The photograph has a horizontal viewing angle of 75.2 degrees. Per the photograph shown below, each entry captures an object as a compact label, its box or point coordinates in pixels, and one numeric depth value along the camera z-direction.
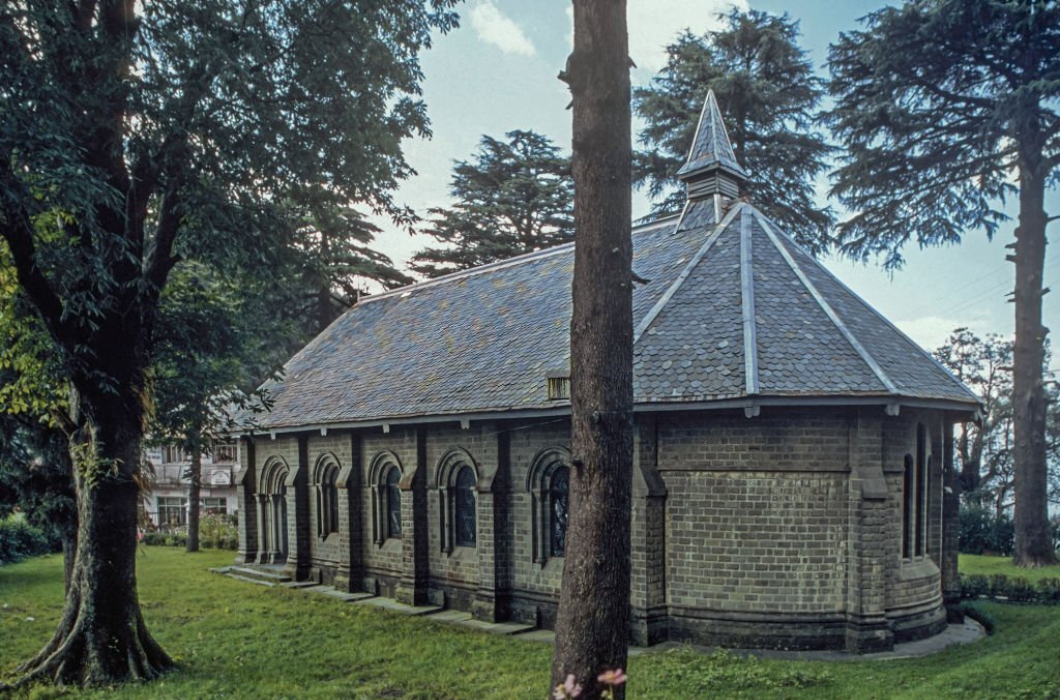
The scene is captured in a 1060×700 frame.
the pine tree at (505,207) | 31.48
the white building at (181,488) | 35.91
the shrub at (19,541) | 23.30
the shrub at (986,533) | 22.30
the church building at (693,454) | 10.51
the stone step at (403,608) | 13.88
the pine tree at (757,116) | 25.81
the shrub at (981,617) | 12.35
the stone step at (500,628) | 12.12
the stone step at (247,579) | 17.85
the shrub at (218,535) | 27.14
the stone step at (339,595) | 15.57
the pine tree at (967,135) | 18.73
